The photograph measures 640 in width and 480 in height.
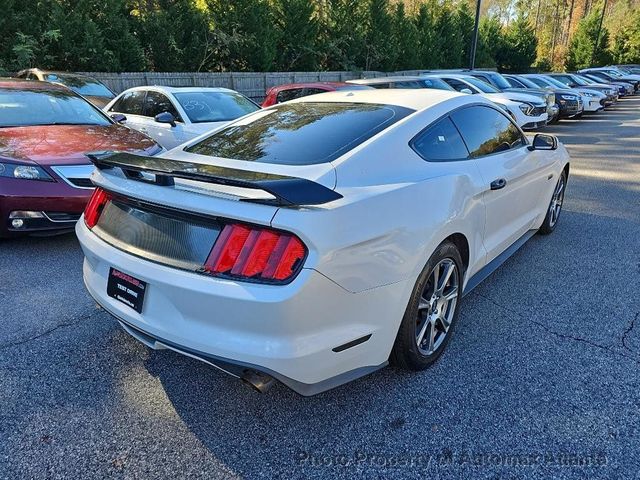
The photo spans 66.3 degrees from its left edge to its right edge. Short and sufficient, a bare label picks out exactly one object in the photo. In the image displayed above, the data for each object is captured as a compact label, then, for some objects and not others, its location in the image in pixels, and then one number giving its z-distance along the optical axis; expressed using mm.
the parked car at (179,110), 7215
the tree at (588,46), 48531
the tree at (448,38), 31688
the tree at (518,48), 39594
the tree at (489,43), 35969
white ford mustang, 1997
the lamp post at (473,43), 24675
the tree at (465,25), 33859
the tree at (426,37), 29047
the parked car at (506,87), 13727
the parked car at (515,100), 11656
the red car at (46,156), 4262
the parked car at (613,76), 28678
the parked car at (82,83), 11170
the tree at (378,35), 25000
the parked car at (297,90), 10347
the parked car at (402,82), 11305
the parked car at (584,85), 19719
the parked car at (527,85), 14703
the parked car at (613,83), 24908
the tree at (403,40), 26844
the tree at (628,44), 52656
